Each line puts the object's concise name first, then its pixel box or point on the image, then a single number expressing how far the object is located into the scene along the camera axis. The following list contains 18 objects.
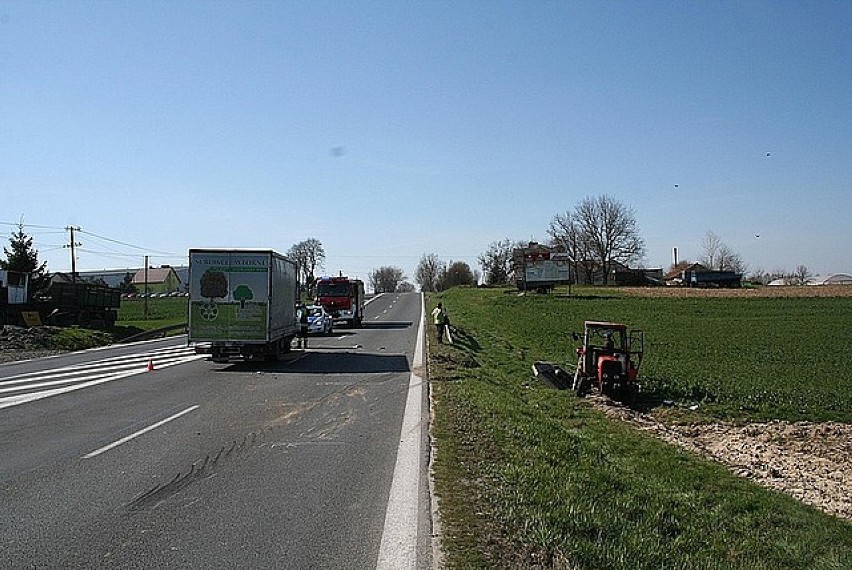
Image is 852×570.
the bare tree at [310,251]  125.50
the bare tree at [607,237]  109.38
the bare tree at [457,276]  140.12
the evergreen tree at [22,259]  59.25
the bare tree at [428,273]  157.38
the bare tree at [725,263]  142.50
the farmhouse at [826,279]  142.62
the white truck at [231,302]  22.62
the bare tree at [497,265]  125.80
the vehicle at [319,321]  41.09
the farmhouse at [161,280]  147.62
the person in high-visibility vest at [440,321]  33.12
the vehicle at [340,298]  48.16
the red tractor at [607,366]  19.45
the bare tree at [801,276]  145.66
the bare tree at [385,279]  165.62
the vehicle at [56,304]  41.56
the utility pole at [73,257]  60.69
